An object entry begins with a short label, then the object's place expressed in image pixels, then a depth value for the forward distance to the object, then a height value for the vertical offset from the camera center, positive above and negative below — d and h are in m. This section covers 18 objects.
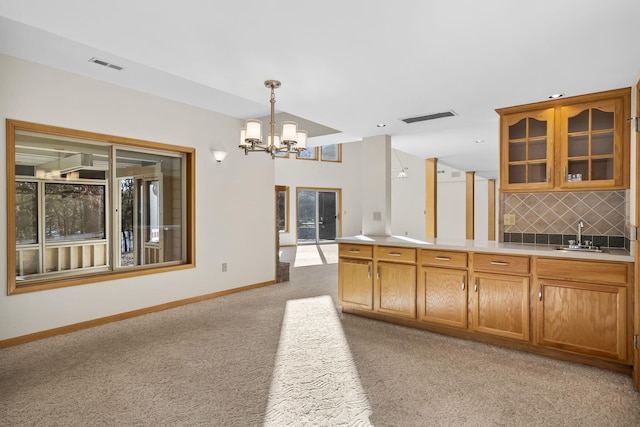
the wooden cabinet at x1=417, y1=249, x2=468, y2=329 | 3.42 -0.76
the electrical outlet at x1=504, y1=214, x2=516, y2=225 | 3.85 -0.09
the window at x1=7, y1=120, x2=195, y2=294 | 3.42 +0.05
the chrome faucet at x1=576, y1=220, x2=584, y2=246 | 3.30 -0.20
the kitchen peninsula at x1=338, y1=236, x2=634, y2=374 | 2.75 -0.74
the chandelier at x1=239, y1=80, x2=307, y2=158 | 3.26 +0.69
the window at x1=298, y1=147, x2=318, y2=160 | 11.38 +1.81
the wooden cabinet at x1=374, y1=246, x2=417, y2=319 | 3.74 -0.75
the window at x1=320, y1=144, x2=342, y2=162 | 11.97 +1.93
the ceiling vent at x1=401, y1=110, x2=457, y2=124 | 3.92 +1.05
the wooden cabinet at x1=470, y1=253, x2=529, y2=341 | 3.10 -0.76
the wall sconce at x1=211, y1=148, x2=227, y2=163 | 4.98 +0.79
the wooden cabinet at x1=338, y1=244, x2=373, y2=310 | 4.07 -0.75
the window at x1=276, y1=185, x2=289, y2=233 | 11.42 -0.03
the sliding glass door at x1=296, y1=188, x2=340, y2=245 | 11.94 -0.14
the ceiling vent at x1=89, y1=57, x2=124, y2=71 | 3.33 +1.40
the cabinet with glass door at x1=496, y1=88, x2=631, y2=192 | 3.09 +0.61
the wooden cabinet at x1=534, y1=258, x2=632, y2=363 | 2.70 -0.76
